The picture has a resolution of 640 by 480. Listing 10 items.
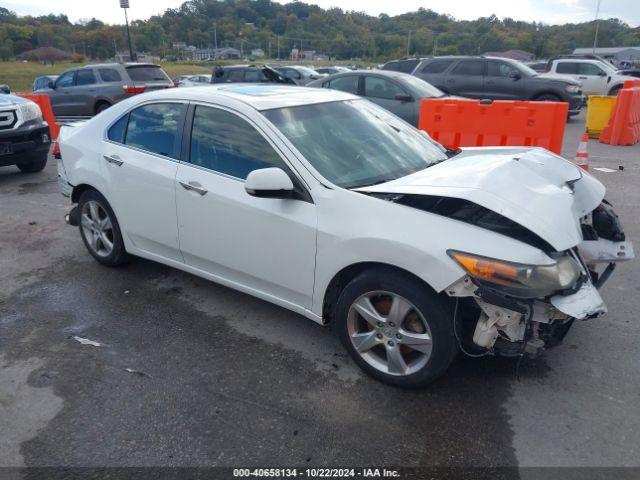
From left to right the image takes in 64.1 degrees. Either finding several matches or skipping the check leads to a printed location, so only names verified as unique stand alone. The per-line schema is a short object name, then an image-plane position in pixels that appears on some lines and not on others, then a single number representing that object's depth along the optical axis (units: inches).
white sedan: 103.6
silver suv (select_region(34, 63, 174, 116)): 546.9
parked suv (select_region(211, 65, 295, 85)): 594.5
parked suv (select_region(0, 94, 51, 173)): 301.7
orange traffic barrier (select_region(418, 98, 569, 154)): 292.5
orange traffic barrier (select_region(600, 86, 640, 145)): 417.7
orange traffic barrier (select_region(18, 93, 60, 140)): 431.8
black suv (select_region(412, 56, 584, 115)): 550.6
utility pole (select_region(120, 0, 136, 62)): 906.1
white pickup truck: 730.2
